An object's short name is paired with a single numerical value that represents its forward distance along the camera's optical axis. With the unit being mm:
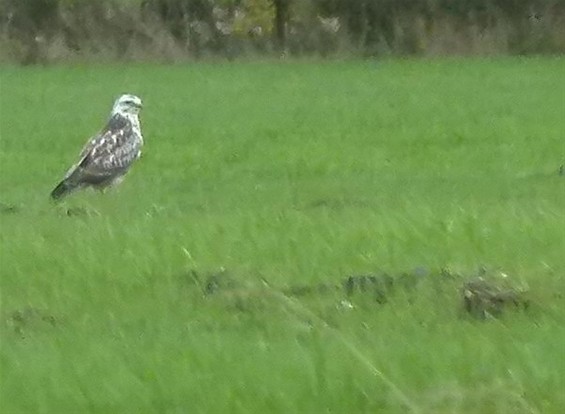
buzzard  27656
